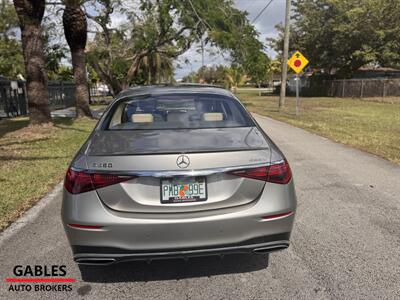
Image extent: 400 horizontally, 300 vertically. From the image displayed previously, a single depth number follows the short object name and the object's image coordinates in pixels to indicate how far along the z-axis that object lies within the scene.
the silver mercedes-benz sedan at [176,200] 2.55
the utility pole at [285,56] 18.84
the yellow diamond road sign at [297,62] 16.00
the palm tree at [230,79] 73.95
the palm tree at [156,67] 41.00
